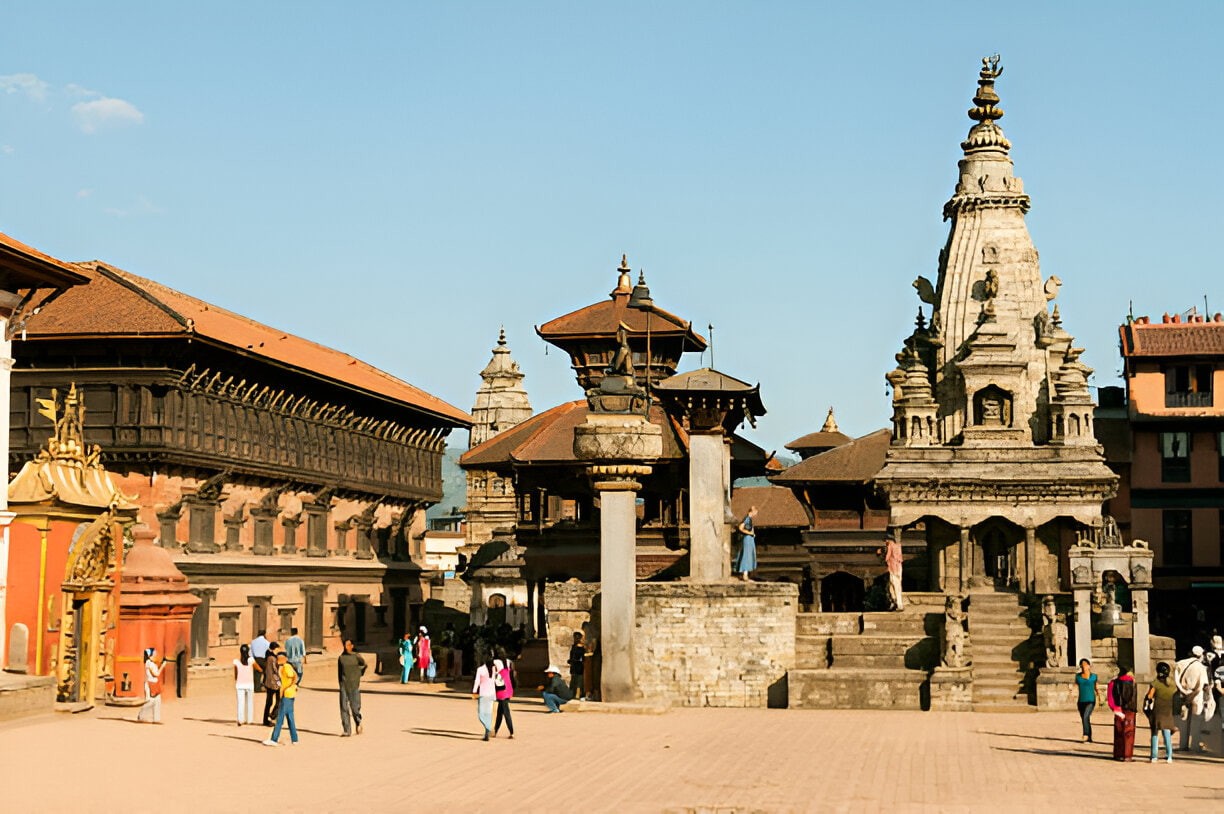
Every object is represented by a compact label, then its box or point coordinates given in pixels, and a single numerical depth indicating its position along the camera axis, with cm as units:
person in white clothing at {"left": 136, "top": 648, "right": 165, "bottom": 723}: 2842
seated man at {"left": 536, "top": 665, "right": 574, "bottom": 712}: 3216
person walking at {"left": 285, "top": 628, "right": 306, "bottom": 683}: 3841
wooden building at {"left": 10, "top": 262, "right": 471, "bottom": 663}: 4734
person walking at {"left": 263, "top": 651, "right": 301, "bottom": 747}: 2531
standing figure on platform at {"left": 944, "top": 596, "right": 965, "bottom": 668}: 3428
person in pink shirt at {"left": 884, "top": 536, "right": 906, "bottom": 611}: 4025
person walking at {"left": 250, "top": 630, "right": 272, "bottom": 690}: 3552
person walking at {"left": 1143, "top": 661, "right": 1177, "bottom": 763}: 2411
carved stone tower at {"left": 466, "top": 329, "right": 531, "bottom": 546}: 9269
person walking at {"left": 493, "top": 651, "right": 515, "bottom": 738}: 2661
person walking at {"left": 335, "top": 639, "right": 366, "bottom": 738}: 2652
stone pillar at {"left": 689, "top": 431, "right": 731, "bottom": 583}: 3631
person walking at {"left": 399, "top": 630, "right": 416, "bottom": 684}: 4609
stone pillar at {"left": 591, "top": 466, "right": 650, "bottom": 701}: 3203
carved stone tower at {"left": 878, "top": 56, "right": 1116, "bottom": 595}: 4947
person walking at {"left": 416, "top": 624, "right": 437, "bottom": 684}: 4712
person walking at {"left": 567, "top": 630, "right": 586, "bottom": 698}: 3669
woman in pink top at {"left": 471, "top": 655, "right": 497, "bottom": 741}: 2622
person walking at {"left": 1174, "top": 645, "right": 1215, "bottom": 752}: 2572
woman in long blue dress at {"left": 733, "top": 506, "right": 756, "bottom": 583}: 3875
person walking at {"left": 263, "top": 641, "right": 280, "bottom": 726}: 2650
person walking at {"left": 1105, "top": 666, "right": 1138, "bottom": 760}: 2430
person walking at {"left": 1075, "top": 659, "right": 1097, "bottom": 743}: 2720
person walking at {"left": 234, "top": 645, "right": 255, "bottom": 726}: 2820
